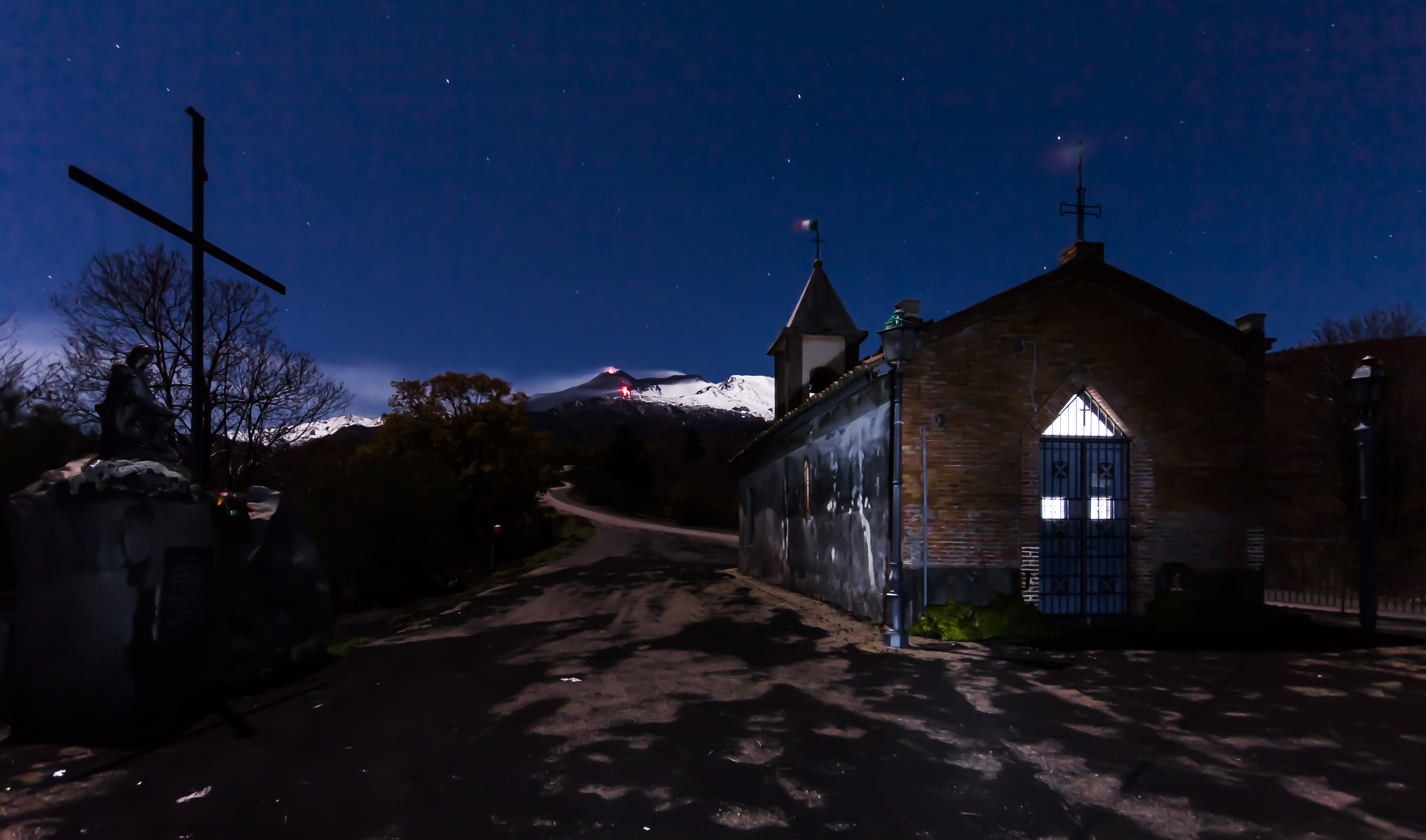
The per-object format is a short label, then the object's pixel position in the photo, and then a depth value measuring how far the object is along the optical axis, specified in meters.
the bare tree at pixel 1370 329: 31.64
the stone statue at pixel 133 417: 7.56
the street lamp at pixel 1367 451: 12.03
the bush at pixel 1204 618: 12.34
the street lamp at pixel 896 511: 11.31
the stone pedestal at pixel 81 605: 6.83
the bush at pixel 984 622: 12.02
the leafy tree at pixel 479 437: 35.97
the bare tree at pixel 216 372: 21.95
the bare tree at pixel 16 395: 16.14
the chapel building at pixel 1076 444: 12.61
